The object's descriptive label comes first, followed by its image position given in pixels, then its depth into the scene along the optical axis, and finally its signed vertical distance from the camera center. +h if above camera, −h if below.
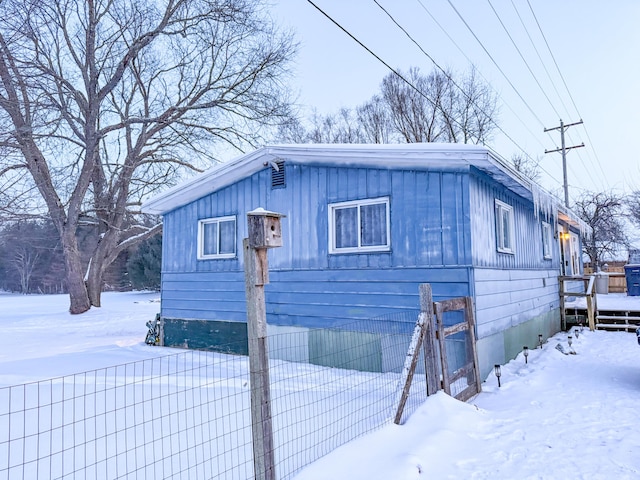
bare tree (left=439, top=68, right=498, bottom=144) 25.69 +9.84
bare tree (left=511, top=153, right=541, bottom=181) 30.81 +7.59
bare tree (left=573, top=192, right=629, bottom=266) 24.80 +2.34
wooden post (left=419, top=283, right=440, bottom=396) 4.27 -0.82
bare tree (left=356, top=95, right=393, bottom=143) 27.98 +10.35
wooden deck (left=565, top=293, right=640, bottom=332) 10.39 -1.46
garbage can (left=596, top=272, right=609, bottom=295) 18.67 -1.05
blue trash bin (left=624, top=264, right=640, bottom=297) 16.33 -0.71
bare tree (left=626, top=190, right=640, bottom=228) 26.75 +3.69
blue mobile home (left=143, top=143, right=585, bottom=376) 6.05 +0.50
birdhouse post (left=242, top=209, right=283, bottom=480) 2.70 -0.44
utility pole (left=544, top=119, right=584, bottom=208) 21.88 +6.41
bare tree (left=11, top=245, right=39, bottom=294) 44.41 +1.32
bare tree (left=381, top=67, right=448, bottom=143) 26.02 +10.66
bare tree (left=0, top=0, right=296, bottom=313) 15.98 +7.66
